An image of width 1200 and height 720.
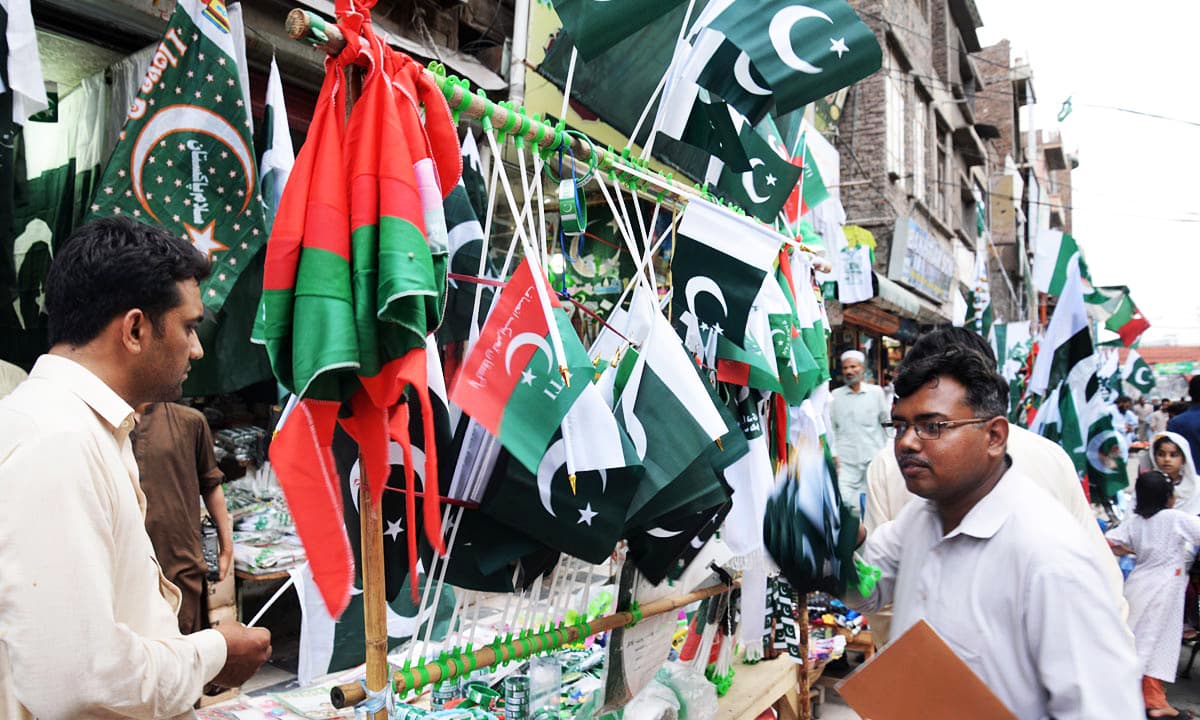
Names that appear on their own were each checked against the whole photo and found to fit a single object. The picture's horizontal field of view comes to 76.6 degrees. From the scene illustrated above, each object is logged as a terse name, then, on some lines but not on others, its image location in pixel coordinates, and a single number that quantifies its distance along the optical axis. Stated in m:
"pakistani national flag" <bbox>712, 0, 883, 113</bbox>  2.60
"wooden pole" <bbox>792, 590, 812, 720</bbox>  3.22
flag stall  1.55
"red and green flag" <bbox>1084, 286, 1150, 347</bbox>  9.47
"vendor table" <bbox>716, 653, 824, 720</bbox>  3.04
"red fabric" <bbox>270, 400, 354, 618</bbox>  1.58
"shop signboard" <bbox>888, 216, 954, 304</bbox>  12.81
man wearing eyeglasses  1.39
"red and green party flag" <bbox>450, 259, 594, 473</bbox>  1.71
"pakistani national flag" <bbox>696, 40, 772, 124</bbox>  2.66
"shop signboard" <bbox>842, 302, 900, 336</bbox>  10.82
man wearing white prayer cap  7.02
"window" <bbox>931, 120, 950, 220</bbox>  16.88
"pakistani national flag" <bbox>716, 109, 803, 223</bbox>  2.89
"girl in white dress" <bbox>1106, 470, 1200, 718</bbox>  4.73
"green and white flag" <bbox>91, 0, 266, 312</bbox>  3.09
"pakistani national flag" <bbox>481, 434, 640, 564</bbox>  1.85
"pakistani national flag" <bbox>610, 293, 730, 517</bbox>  2.03
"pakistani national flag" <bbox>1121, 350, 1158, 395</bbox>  16.23
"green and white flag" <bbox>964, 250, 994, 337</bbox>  9.05
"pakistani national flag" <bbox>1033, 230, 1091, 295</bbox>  6.54
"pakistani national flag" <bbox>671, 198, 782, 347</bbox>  2.50
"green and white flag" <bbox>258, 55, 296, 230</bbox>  3.29
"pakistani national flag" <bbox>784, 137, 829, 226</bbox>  3.77
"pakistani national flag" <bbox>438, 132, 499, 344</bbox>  2.02
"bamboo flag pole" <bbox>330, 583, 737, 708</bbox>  1.66
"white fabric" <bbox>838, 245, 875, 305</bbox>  9.23
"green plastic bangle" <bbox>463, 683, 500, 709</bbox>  2.68
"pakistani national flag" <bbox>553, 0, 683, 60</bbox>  2.15
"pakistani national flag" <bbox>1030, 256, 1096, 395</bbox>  5.90
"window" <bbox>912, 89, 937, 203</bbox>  14.40
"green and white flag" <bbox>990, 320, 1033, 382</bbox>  10.00
